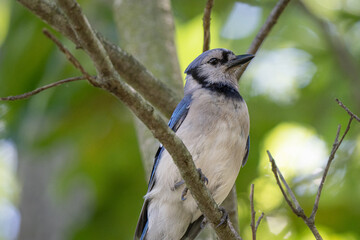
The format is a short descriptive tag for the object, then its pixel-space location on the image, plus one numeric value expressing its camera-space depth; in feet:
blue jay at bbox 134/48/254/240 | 22.26
